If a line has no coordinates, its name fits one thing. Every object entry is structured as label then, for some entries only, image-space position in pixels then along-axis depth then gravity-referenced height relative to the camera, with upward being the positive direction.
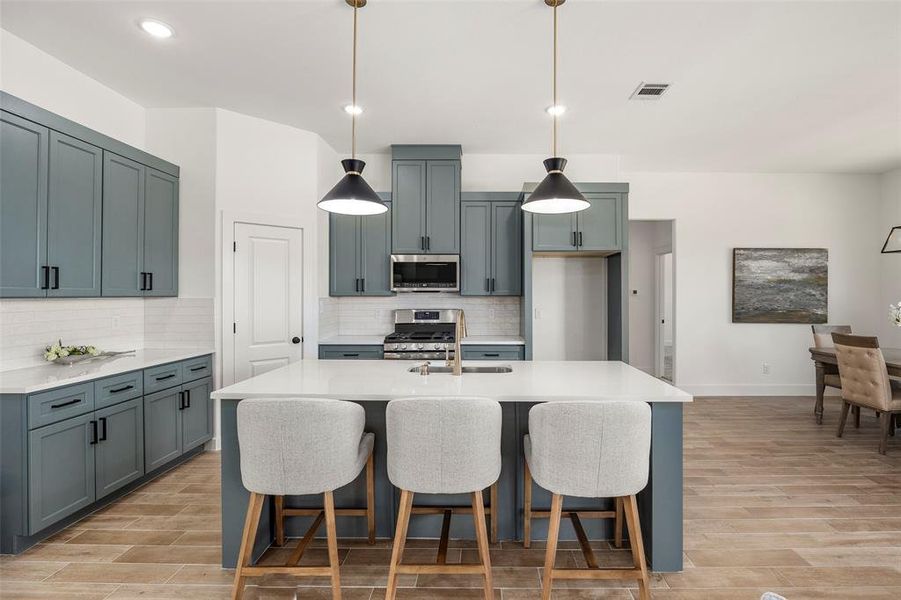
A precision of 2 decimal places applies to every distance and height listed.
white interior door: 3.99 +0.02
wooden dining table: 4.40 -0.63
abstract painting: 5.80 +0.22
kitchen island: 2.09 -0.63
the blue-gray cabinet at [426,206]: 4.70 +0.98
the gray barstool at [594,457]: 1.80 -0.63
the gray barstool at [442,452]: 1.82 -0.62
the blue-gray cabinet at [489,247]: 4.73 +0.56
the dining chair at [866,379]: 3.72 -0.66
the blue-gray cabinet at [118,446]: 2.71 -0.92
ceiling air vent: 3.41 +1.61
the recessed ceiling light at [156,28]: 2.66 +1.62
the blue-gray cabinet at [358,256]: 4.77 +0.47
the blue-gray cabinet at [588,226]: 4.40 +0.72
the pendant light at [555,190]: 2.37 +0.58
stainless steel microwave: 4.69 +0.29
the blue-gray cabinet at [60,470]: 2.31 -0.92
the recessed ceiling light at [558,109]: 3.78 +1.61
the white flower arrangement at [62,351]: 2.89 -0.34
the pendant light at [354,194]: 2.35 +0.55
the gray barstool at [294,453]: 1.83 -0.63
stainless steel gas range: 4.43 -0.36
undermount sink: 2.77 -0.42
